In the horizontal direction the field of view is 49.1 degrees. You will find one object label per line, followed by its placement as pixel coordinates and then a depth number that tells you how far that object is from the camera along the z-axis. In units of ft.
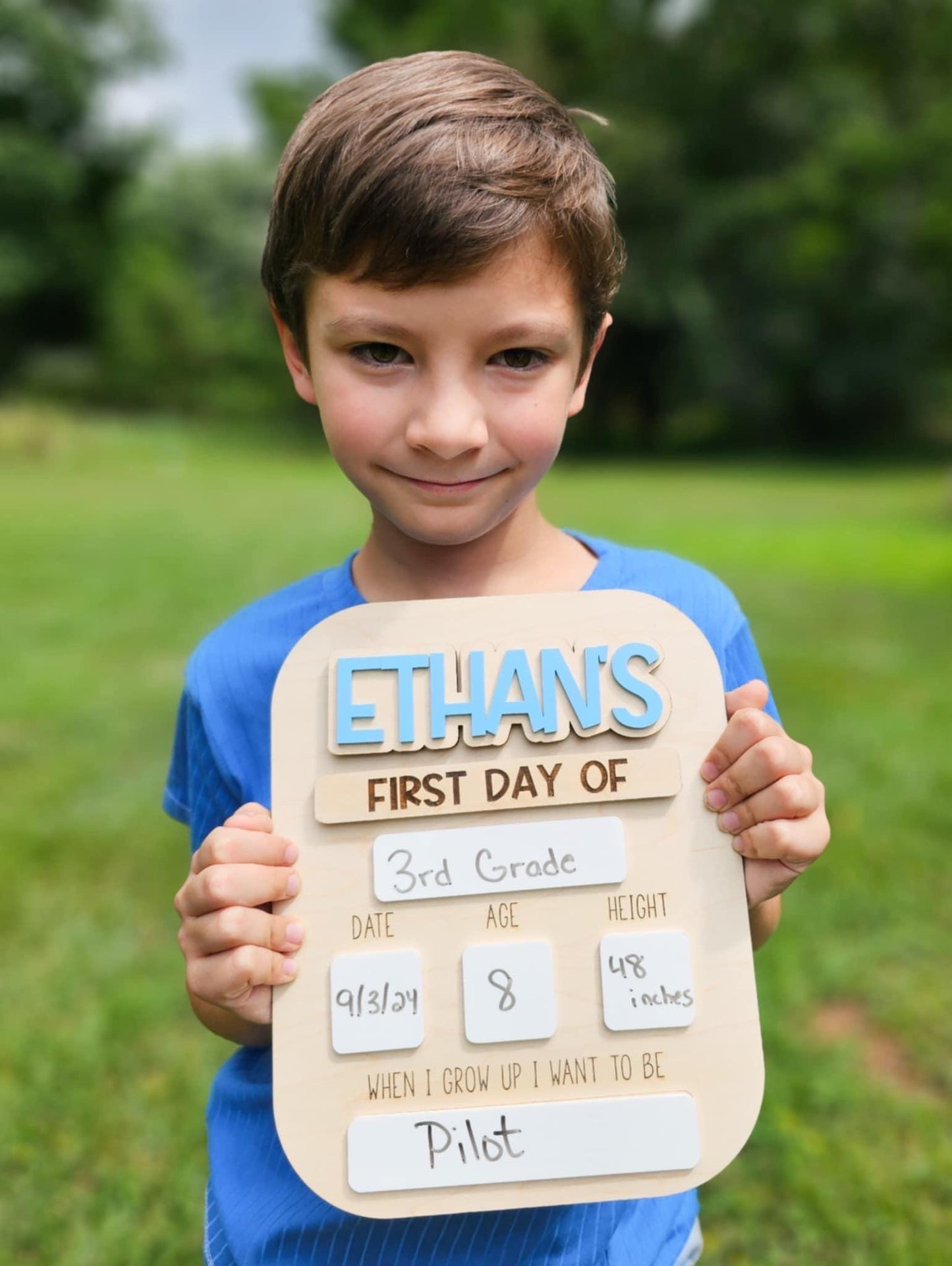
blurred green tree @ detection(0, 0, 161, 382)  71.31
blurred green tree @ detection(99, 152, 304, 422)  74.74
